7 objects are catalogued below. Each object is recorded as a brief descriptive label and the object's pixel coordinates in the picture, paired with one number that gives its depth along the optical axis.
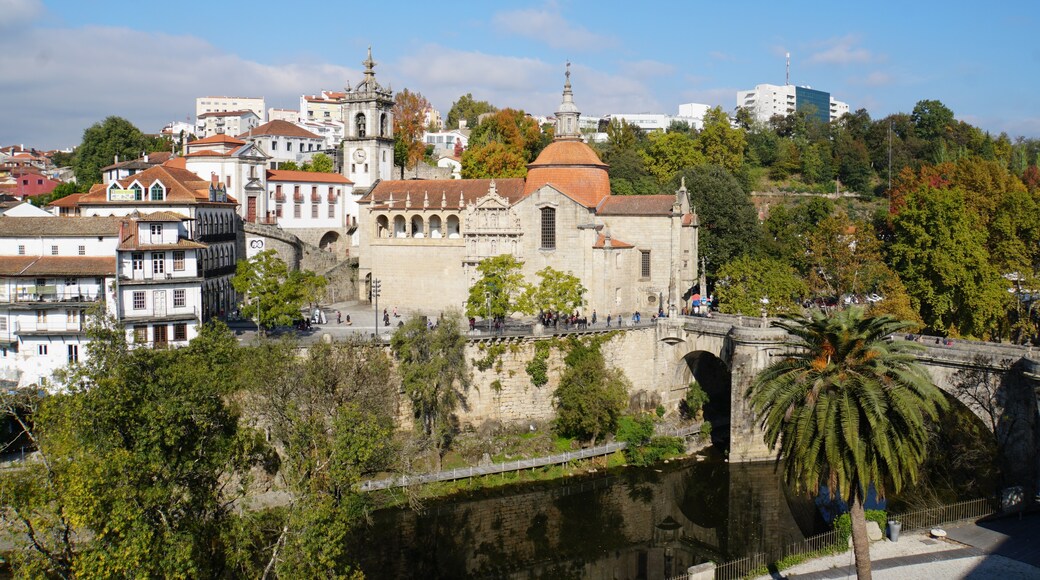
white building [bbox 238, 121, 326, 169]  90.50
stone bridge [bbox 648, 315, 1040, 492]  35.50
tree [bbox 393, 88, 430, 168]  93.44
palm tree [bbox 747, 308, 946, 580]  23.66
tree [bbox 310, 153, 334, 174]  82.75
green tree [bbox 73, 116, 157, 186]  80.44
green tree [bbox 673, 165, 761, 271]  64.25
